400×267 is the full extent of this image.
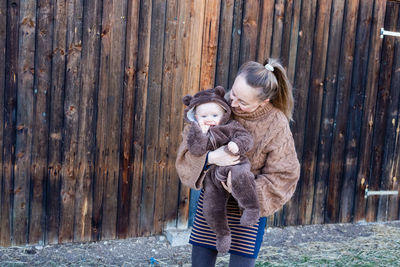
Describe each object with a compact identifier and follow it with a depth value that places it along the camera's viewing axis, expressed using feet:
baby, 7.68
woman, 7.91
